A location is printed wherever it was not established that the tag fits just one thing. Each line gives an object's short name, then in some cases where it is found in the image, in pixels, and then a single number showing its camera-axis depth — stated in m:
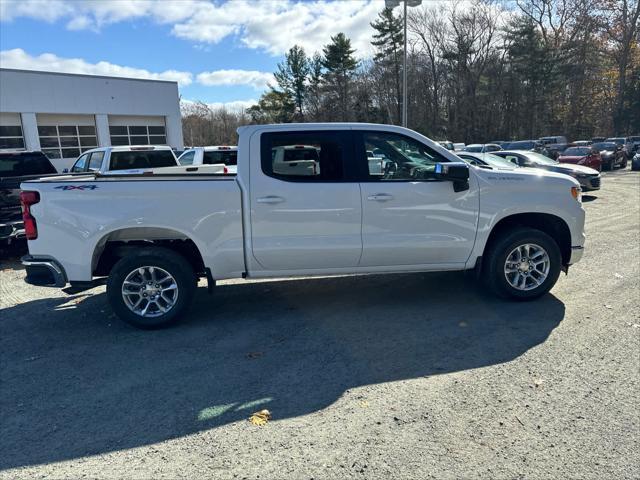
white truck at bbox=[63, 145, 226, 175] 10.45
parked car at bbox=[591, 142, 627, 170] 27.47
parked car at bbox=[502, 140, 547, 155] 27.86
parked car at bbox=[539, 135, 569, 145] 34.84
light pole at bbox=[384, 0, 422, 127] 20.61
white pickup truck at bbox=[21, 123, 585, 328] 4.46
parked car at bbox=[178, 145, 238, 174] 12.56
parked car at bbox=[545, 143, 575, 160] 28.94
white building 27.83
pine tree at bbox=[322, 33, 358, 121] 51.44
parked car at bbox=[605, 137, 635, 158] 35.70
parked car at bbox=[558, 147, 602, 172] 21.72
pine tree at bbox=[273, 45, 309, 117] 54.06
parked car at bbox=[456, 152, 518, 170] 12.94
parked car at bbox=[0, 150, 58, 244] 7.49
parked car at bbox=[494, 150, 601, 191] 14.54
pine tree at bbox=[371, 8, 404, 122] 49.56
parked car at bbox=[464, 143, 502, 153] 26.56
